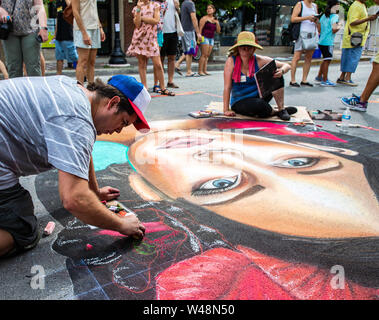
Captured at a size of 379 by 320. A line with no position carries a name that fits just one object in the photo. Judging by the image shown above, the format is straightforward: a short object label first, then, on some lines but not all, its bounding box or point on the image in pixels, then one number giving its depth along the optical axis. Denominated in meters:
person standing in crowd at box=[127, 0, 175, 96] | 5.41
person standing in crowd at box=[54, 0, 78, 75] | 6.43
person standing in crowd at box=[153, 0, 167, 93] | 5.70
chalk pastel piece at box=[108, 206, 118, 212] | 2.08
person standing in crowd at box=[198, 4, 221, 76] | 7.93
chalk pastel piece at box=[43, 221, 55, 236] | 1.90
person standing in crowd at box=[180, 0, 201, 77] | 7.49
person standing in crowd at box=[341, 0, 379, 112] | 4.61
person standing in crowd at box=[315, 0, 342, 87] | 7.10
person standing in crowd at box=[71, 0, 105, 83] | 4.74
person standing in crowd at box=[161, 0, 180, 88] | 6.18
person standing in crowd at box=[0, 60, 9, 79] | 4.60
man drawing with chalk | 1.43
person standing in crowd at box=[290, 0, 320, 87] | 6.51
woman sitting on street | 4.18
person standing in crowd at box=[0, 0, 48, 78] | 3.68
